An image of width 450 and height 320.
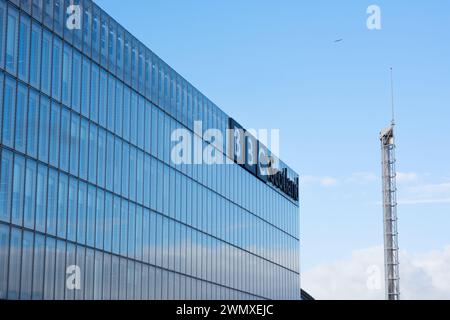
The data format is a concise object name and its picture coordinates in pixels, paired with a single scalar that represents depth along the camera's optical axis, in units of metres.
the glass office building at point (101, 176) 47.78
